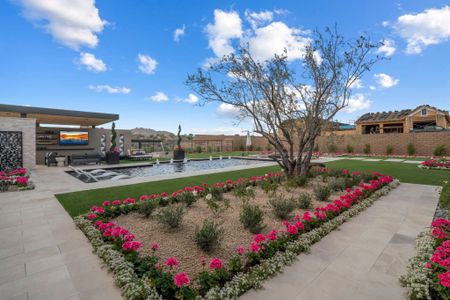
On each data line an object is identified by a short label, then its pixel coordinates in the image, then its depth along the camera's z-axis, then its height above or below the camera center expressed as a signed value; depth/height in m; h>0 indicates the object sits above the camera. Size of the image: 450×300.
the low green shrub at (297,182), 6.61 -1.08
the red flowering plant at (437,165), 10.73 -0.90
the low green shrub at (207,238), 2.85 -1.20
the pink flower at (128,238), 2.74 -1.15
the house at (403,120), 24.11 +3.17
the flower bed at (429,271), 2.01 -1.33
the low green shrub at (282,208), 4.09 -1.17
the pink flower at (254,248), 2.56 -1.19
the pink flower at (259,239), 2.65 -1.12
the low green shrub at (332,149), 22.16 -0.20
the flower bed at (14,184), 6.68 -1.15
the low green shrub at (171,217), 3.53 -1.16
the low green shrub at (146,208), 4.21 -1.19
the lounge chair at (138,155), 16.71 -0.65
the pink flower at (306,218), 3.53 -1.15
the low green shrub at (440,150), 16.12 -0.23
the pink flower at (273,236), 2.89 -1.20
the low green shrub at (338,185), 6.25 -1.10
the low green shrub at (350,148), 21.56 -0.14
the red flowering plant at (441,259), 1.95 -1.19
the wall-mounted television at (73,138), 15.85 +0.71
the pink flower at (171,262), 2.21 -1.18
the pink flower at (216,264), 2.18 -1.18
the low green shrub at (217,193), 5.28 -1.14
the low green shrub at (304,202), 4.69 -1.19
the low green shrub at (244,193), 5.38 -1.15
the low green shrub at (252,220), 3.48 -1.18
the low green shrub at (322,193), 5.29 -1.14
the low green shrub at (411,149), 18.11 -0.17
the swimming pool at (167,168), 10.27 -1.18
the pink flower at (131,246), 2.59 -1.18
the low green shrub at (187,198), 4.87 -1.15
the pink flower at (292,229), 3.11 -1.19
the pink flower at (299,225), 3.31 -1.20
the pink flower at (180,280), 1.94 -1.20
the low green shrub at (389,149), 19.12 -0.18
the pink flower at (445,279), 1.87 -1.17
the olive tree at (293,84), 7.42 +2.26
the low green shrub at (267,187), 5.76 -1.10
